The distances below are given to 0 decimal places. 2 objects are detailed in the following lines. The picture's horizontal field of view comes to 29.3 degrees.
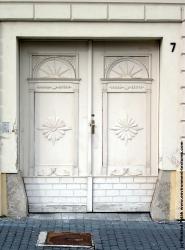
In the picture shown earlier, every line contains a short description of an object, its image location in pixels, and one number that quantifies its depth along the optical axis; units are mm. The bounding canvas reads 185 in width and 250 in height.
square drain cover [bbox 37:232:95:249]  4885
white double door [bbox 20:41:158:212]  6069
